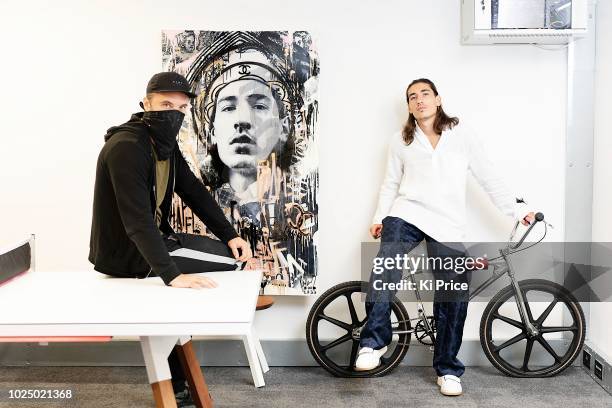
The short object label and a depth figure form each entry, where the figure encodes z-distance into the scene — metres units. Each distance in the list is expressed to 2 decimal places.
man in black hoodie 2.48
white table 2.01
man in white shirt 3.34
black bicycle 3.49
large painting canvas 3.53
